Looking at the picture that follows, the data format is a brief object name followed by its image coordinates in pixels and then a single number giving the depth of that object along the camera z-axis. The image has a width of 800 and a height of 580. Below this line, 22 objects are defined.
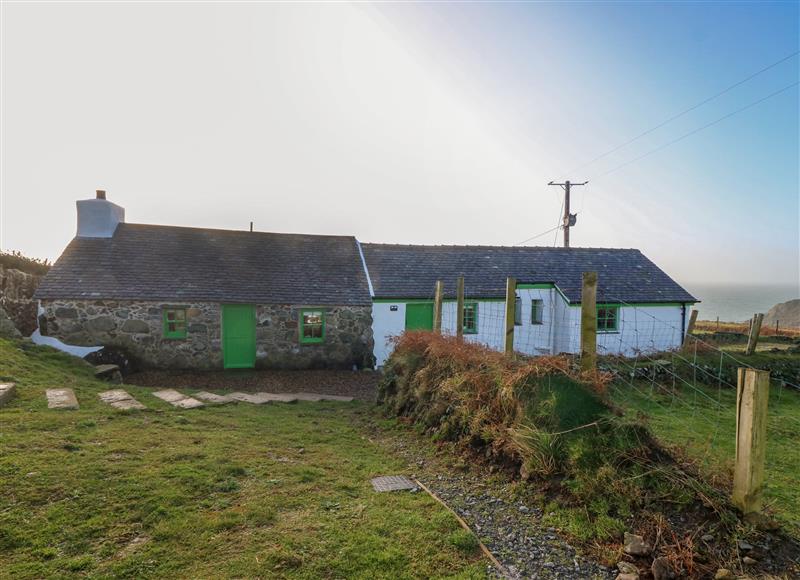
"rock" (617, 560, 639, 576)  3.62
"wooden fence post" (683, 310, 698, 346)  18.73
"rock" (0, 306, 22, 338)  12.23
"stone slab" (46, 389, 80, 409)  7.70
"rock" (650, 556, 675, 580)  3.47
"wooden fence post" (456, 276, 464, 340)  9.57
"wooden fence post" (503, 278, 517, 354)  7.41
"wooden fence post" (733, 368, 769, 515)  3.87
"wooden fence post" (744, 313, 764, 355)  15.85
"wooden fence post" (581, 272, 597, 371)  6.10
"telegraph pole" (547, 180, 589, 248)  25.42
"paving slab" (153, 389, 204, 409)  9.07
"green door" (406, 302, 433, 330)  17.09
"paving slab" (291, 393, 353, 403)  11.13
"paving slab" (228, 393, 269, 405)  10.20
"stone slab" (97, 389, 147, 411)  8.29
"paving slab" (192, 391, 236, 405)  9.81
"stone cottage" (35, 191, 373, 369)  14.05
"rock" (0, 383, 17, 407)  7.49
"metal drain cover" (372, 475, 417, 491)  5.32
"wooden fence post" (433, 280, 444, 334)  10.83
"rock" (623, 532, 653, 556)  3.73
